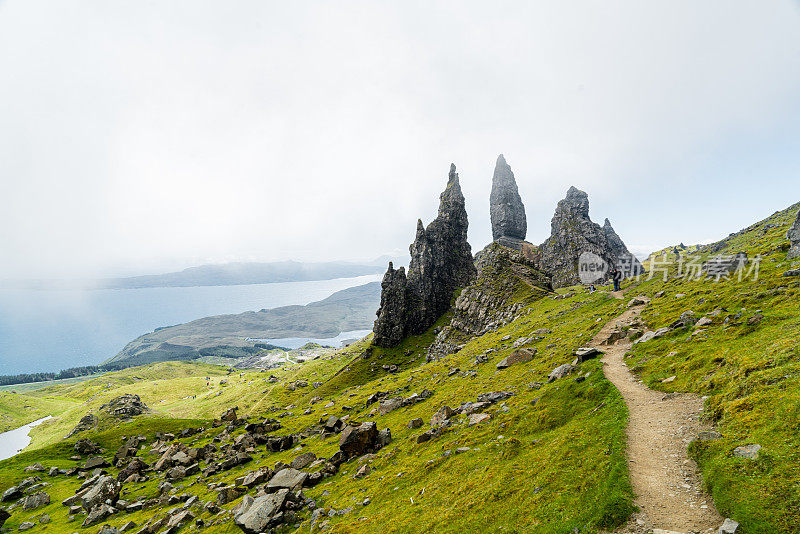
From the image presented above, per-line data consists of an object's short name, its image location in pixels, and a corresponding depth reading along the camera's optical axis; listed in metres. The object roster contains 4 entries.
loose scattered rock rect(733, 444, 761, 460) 15.95
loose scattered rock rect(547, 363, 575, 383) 39.83
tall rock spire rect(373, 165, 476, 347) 182.62
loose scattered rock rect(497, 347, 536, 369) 56.12
